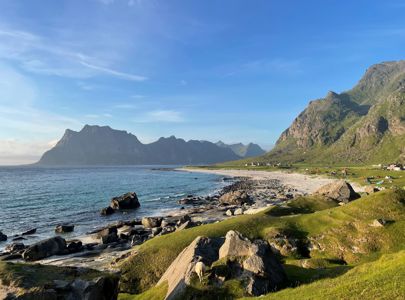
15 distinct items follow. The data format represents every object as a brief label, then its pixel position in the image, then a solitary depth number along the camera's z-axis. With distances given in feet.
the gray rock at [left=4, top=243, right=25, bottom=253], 192.69
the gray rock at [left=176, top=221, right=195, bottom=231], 186.91
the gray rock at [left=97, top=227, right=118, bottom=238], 220.02
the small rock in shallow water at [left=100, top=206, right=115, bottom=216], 324.19
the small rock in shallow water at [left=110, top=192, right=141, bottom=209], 357.00
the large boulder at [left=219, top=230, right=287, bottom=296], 76.69
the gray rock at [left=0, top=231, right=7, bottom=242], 221.66
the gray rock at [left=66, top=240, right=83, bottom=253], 183.41
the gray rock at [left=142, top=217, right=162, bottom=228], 253.24
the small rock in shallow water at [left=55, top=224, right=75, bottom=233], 241.55
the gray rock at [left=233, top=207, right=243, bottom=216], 267.39
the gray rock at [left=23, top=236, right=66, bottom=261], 171.12
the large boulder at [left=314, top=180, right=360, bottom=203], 221.05
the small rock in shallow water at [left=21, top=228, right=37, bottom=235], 236.88
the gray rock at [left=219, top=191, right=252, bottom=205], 361.10
